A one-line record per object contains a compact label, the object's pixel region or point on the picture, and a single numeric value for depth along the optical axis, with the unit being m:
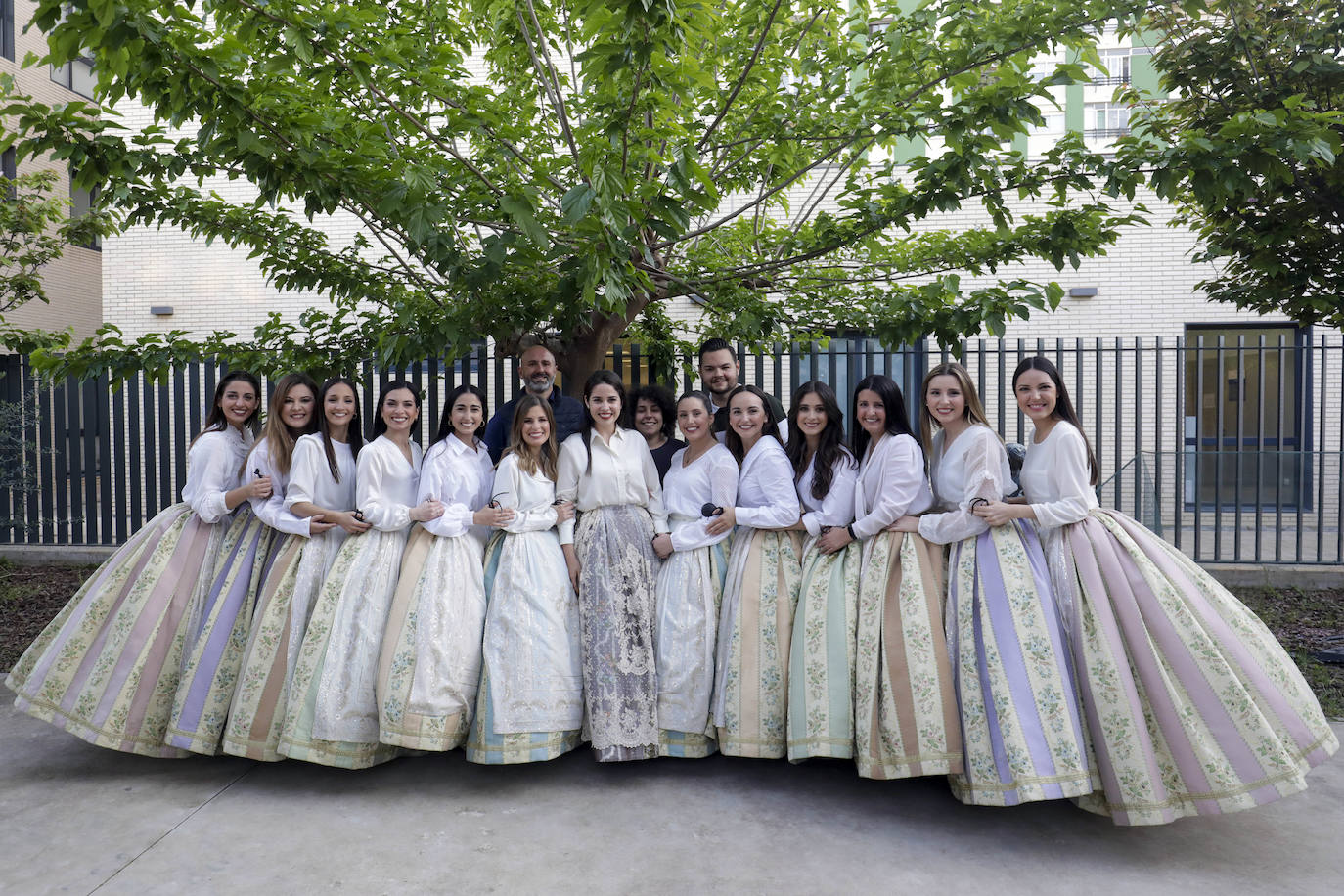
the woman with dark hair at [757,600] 3.87
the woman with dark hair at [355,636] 3.77
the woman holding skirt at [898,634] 3.53
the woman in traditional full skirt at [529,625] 3.83
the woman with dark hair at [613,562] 3.93
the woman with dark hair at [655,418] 4.72
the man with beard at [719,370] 5.14
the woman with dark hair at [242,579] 3.97
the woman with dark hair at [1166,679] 3.19
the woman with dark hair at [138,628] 3.98
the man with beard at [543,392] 5.09
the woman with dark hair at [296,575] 3.88
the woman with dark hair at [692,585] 3.99
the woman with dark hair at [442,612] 3.74
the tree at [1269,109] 4.86
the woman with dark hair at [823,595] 3.73
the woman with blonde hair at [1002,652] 3.29
